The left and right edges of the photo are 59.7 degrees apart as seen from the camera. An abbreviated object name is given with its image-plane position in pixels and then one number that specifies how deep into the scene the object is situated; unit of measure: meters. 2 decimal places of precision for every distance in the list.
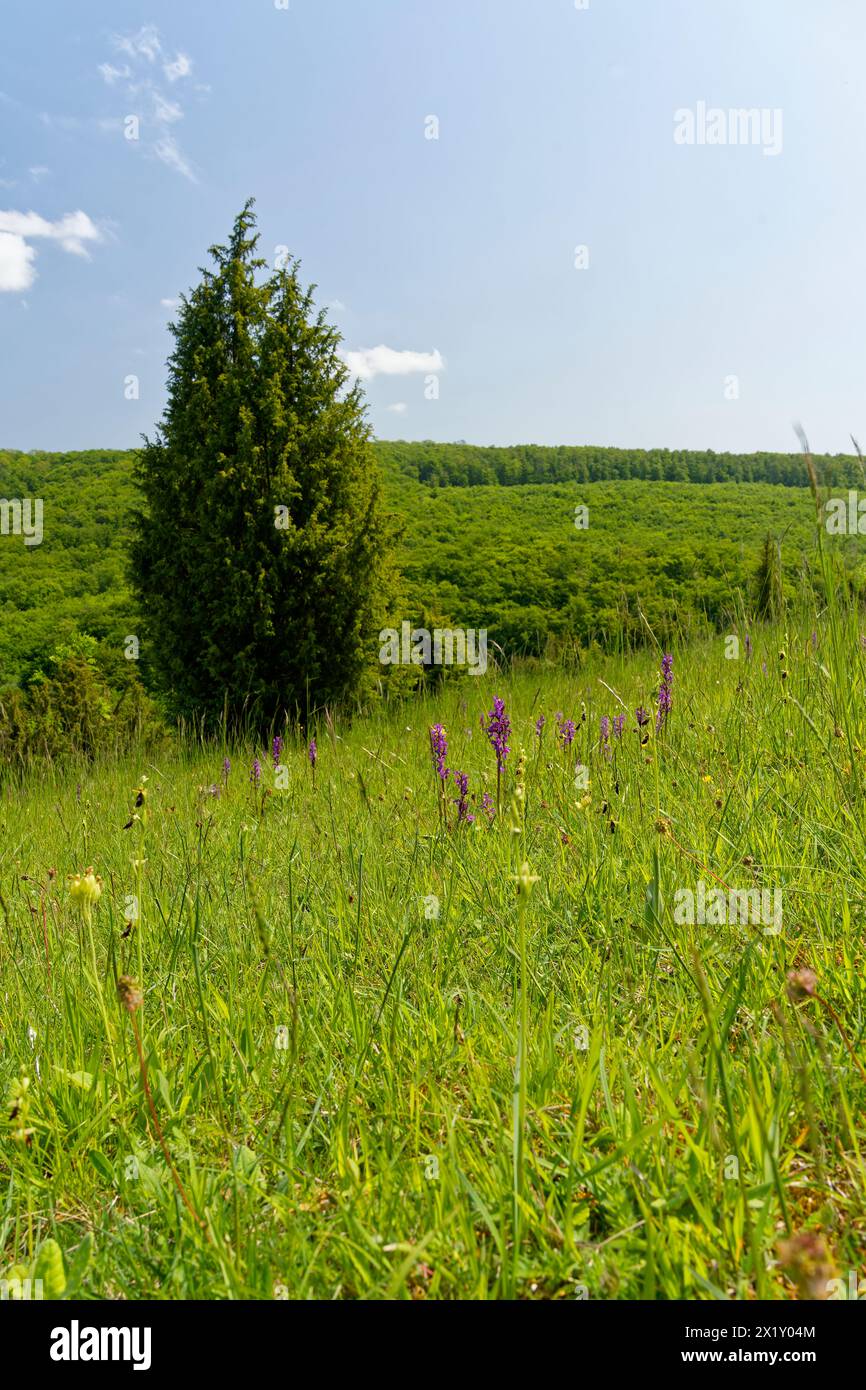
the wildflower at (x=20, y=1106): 1.25
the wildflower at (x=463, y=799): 2.82
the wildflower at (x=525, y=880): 0.98
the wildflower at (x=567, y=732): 3.58
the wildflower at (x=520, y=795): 1.41
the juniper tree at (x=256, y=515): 10.07
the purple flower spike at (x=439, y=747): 3.06
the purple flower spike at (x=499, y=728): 2.63
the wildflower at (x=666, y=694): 3.11
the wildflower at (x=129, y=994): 1.06
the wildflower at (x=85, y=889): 1.24
